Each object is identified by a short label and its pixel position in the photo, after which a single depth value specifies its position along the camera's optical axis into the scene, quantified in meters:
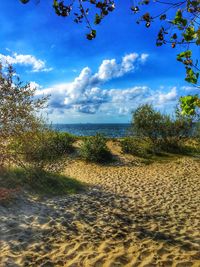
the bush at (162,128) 17.02
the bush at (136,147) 15.58
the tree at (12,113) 7.96
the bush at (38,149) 8.91
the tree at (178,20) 2.48
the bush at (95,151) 14.30
